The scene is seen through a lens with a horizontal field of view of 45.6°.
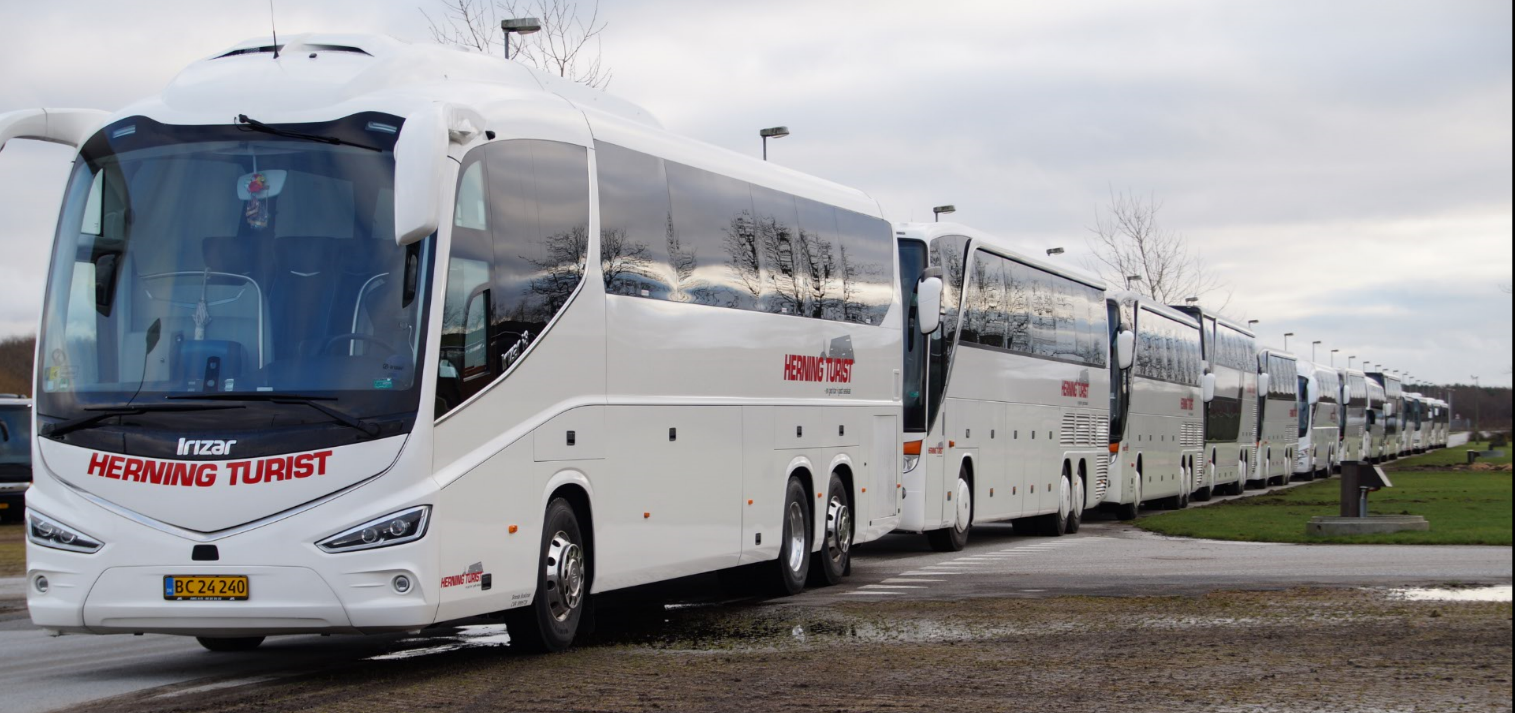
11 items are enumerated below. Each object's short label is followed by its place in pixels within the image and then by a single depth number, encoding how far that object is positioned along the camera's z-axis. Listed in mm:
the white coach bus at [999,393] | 22328
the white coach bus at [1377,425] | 86812
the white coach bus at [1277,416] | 54094
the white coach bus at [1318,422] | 63562
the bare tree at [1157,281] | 73188
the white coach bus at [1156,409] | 33781
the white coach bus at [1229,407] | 45219
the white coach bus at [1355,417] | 76125
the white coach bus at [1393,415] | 94188
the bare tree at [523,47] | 33000
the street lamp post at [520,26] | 22109
